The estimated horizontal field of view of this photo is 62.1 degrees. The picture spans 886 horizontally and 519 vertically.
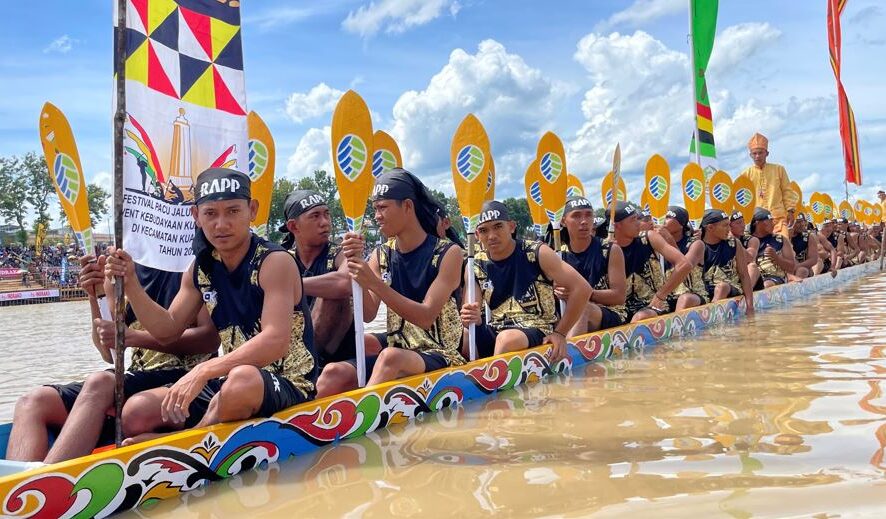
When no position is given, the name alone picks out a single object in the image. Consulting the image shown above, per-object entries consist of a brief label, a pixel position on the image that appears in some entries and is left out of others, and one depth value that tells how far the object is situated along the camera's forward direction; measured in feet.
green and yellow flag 37.06
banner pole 9.39
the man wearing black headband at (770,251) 34.35
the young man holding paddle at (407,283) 12.40
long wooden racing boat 7.58
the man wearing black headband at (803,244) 38.86
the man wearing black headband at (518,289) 15.69
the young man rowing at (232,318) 9.35
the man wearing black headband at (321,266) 14.30
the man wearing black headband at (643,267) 21.97
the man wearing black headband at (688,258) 24.64
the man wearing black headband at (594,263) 19.34
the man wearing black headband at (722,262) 27.43
